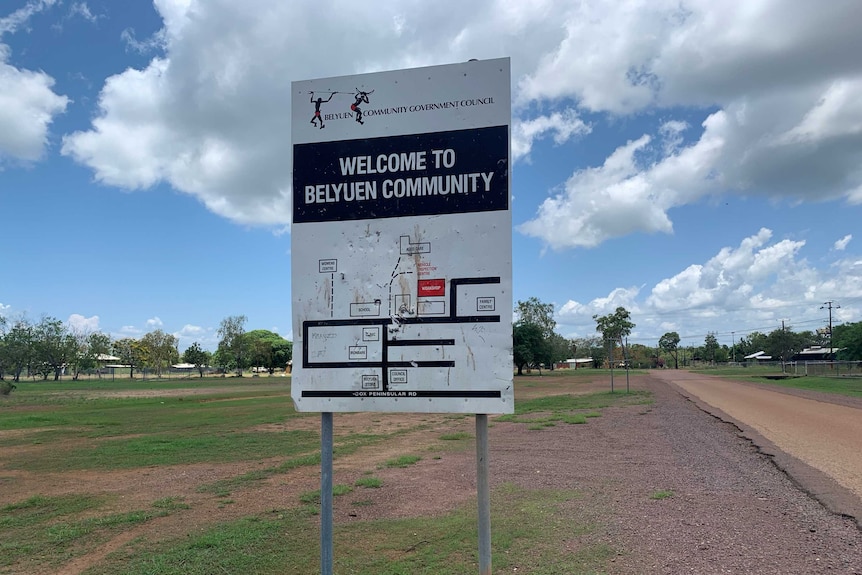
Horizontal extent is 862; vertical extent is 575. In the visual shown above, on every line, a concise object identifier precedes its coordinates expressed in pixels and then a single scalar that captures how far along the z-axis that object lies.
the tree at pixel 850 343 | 78.94
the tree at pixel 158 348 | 105.38
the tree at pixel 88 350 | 84.88
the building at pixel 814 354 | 100.67
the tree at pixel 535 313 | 108.88
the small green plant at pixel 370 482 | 8.74
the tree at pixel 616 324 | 124.00
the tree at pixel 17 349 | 76.50
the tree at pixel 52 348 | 80.12
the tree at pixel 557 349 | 90.19
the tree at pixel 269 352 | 114.00
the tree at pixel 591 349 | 126.00
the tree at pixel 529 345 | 84.56
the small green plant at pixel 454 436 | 14.60
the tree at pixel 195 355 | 116.75
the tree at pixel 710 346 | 139.38
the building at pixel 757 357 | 130.69
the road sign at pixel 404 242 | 3.26
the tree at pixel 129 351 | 106.56
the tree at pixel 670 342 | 147.00
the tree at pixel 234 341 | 111.81
